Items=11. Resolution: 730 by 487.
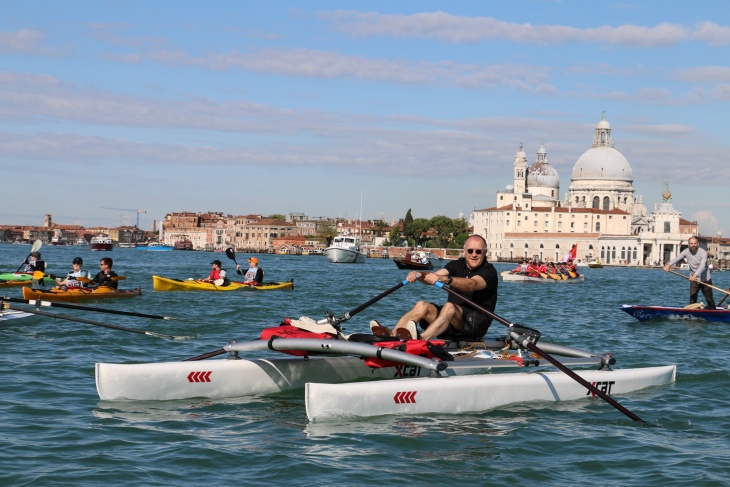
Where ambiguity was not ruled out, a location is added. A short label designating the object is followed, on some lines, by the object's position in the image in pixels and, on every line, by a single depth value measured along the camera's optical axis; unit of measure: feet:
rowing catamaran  31.55
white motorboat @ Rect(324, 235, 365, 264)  325.62
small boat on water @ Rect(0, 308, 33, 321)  52.61
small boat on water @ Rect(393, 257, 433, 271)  241.10
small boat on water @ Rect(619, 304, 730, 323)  69.72
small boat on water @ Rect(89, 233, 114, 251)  452.35
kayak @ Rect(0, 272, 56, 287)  87.30
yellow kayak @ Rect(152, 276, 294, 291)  92.79
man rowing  35.63
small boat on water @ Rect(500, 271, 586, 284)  181.88
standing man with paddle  69.31
